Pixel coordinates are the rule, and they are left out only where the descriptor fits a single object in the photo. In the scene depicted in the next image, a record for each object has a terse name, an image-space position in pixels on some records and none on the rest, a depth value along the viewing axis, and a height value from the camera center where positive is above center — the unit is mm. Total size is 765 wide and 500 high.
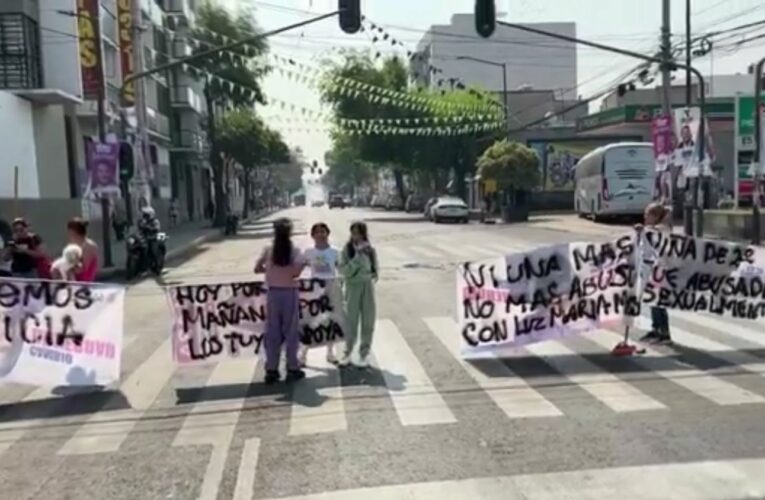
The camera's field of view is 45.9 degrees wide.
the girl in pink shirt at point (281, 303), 8711 -1211
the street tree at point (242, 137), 56875 +2683
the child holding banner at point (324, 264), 9547 -927
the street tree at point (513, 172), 47719 -84
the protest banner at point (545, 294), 9617 -1341
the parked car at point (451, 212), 48094 -2094
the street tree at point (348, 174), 153625 +299
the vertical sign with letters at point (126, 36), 33781 +5567
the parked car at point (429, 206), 52594 -1995
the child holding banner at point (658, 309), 10016 -1599
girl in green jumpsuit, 9266 -1122
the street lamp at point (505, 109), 56688 +3839
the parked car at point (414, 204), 77000 -2613
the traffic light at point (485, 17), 16406 +2815
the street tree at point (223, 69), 40531 +5682
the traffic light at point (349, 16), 16828 +2975
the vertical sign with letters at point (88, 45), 23562 +4375
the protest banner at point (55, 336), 8594 -1431
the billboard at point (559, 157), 56062 +692
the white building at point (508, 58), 105500 +13951
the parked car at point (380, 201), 103425 -3212
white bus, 39500 -537
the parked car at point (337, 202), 114456 -3255
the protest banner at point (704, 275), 9984 -1247
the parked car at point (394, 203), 87344 -2921
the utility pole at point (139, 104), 27172 +2775
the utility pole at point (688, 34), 25734 +3710
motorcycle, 21297 -1700
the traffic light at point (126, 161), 25323 +637
